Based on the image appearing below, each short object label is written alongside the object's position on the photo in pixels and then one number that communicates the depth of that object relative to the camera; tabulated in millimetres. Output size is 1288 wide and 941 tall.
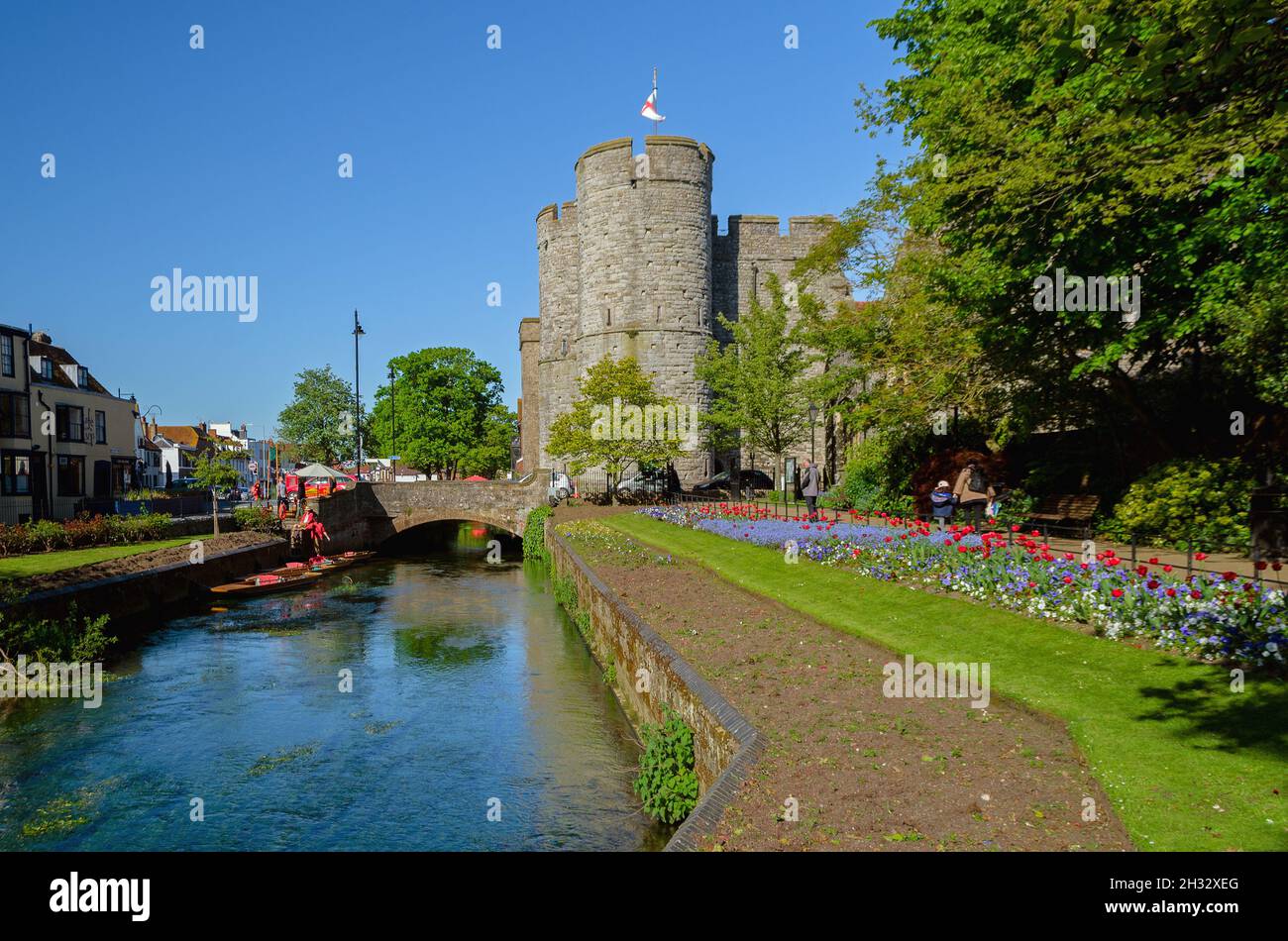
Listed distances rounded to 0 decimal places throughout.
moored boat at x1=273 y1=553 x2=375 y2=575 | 34769
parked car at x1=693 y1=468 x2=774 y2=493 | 43631
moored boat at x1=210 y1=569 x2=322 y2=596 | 29719
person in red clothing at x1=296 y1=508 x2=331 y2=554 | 39031
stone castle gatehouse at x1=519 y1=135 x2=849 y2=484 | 47281
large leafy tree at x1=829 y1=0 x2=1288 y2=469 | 7441
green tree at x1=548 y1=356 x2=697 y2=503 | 42375
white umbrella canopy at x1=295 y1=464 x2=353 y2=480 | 45000
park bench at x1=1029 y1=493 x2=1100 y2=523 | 19047
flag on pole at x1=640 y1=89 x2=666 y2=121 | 45166
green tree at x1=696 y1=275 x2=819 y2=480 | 39375
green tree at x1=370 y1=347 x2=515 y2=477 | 75312
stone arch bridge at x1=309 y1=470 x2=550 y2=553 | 46906
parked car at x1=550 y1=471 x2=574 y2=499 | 45812
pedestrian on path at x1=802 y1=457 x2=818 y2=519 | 25703
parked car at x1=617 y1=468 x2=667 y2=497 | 44344
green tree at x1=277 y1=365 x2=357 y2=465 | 93438
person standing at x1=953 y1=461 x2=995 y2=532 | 19281
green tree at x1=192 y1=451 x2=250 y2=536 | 38000
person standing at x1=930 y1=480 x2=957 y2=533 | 19277
